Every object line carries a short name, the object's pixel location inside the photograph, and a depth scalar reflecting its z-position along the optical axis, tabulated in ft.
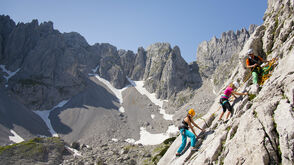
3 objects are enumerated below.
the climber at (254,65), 45.95
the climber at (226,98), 42.81
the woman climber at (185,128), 43.34
